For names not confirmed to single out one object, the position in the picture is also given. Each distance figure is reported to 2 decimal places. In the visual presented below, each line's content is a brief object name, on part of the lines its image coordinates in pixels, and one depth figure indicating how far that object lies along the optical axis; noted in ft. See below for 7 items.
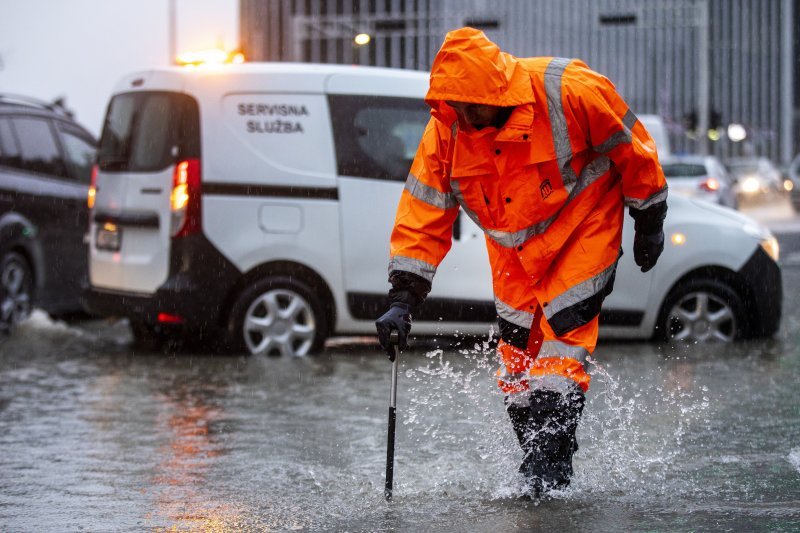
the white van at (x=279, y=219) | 29.04
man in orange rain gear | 15.58
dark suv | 33.96
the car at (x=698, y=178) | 74.79
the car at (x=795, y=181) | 102.94
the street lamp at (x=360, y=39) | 59.37
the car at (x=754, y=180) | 140.97
